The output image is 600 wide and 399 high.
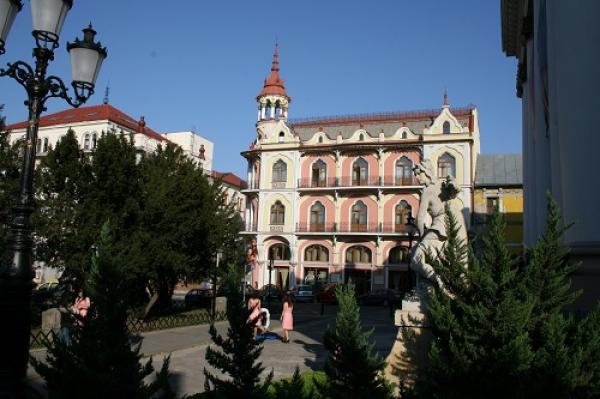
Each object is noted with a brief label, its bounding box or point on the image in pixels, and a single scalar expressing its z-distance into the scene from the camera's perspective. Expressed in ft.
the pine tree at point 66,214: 53.36
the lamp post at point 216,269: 70.05
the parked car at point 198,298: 100.89
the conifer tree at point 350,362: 10.77
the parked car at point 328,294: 115.96
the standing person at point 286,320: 49.56
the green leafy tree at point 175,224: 58.23
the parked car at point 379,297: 116.37
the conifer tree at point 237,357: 10.85
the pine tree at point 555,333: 12.58
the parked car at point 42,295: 76.38
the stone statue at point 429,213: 25.27
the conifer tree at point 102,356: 10.31
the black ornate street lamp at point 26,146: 17.20
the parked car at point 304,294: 120.78
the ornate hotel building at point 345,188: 136.77
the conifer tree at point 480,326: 12.26
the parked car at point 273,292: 127.03
